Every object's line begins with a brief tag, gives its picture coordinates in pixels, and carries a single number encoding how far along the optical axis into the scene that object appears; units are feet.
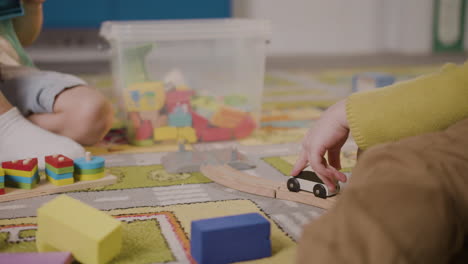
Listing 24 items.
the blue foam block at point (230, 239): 1.69
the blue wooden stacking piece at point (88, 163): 2.63
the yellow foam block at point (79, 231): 1.68
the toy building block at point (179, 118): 3.61
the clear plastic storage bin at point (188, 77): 3.59
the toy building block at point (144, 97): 3.54
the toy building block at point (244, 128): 3.75
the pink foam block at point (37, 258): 1.63
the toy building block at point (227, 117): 3.71
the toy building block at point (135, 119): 3.57
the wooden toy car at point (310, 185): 2.29
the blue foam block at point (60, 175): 2.56
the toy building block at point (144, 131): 3.57
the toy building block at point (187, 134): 3.62
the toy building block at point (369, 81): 4.23
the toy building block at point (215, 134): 3.66
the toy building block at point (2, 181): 2.46
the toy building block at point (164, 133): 3.59
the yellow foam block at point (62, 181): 2.57
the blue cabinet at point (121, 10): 7.89
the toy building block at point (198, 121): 3.64
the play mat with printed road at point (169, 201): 1.91
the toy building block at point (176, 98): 3.64
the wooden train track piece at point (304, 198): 2.28
